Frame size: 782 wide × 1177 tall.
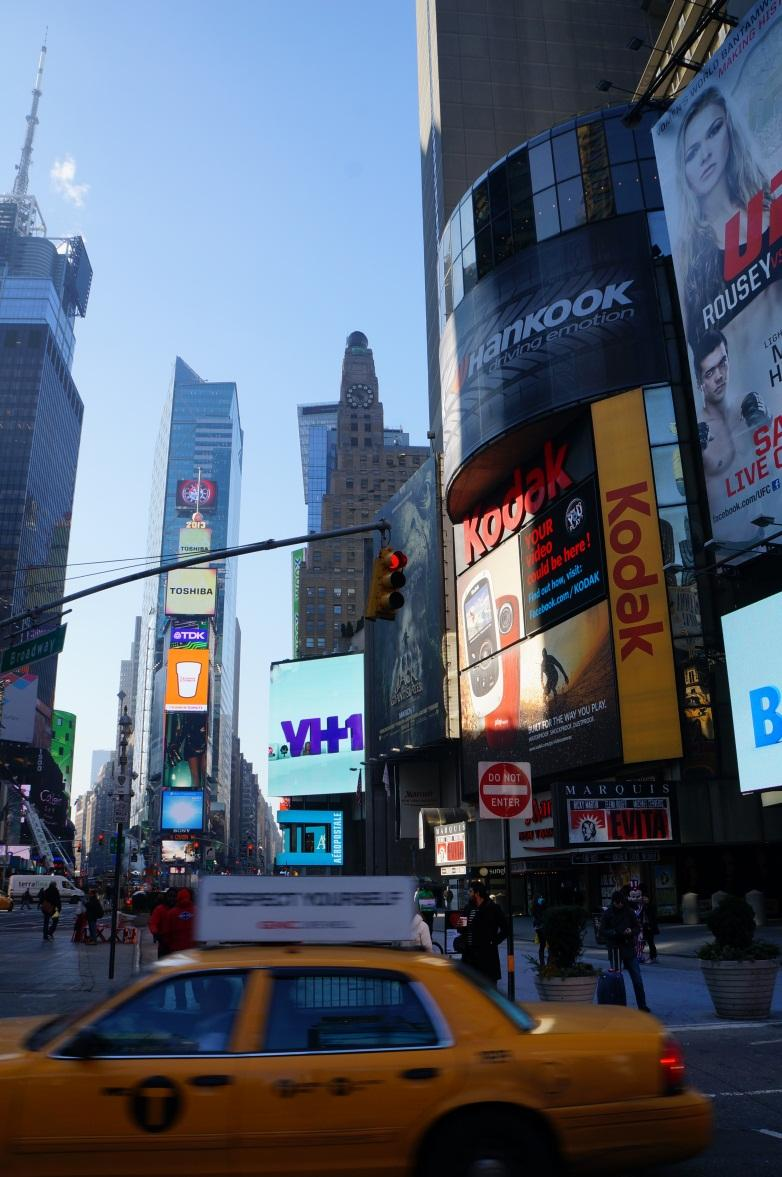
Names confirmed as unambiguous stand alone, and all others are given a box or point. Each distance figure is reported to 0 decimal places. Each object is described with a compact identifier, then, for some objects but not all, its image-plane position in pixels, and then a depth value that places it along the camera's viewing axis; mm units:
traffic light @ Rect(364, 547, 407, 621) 12211
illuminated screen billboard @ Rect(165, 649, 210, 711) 159125
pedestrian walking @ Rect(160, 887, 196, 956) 14969
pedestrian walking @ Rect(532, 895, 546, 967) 13931
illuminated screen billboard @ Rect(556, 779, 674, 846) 34469
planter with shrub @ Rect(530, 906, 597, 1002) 13281
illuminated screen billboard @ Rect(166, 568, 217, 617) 176875
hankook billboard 39469
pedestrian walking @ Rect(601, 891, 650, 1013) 13852
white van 74094
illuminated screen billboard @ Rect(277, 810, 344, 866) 85688
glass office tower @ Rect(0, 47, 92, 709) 172750
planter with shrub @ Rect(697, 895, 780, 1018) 12945
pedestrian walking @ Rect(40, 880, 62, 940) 34594
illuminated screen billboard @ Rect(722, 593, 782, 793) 27500
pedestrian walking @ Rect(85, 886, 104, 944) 31922
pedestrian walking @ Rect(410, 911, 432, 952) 13194
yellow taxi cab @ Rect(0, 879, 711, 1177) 4859
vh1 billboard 83062
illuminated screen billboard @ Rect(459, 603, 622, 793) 37406
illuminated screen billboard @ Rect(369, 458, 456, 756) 58281
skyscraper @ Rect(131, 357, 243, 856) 183000
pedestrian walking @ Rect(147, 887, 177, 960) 15453
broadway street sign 14477
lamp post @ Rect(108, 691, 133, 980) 20091
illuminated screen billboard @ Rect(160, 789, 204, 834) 154625
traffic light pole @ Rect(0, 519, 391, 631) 13234
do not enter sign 12555
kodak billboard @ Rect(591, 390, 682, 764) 34844
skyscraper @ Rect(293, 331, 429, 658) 143250
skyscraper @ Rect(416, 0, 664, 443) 83250
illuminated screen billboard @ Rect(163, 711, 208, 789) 157125
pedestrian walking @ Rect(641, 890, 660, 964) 23422
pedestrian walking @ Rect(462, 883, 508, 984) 13242
